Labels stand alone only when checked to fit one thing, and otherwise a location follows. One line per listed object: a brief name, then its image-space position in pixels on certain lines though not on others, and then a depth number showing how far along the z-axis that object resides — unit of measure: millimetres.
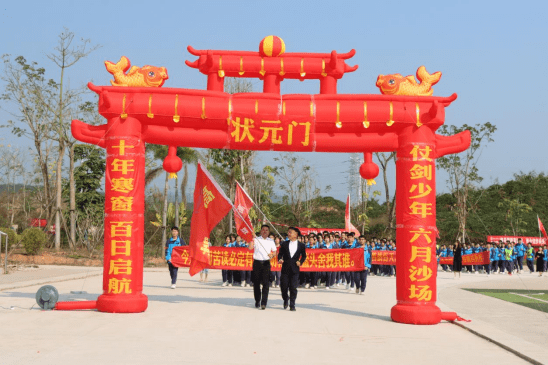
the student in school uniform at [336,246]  17123
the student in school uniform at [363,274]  15023
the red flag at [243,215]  11227
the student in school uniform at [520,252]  28422
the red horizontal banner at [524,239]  36841
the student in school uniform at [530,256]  28438
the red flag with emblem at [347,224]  24656
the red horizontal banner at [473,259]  26820
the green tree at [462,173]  38638
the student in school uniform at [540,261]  26172
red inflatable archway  9656
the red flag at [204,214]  11023
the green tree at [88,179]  37844
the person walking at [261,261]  11086
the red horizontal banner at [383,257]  23609
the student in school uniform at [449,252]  27862
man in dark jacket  10992
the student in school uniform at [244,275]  16797
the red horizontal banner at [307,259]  15539
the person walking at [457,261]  22641
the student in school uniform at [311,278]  16703
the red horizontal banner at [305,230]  31281
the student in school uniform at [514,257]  27281
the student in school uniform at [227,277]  16933
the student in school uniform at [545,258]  27148
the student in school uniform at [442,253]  27592
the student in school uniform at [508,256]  26531
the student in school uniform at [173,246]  14984
